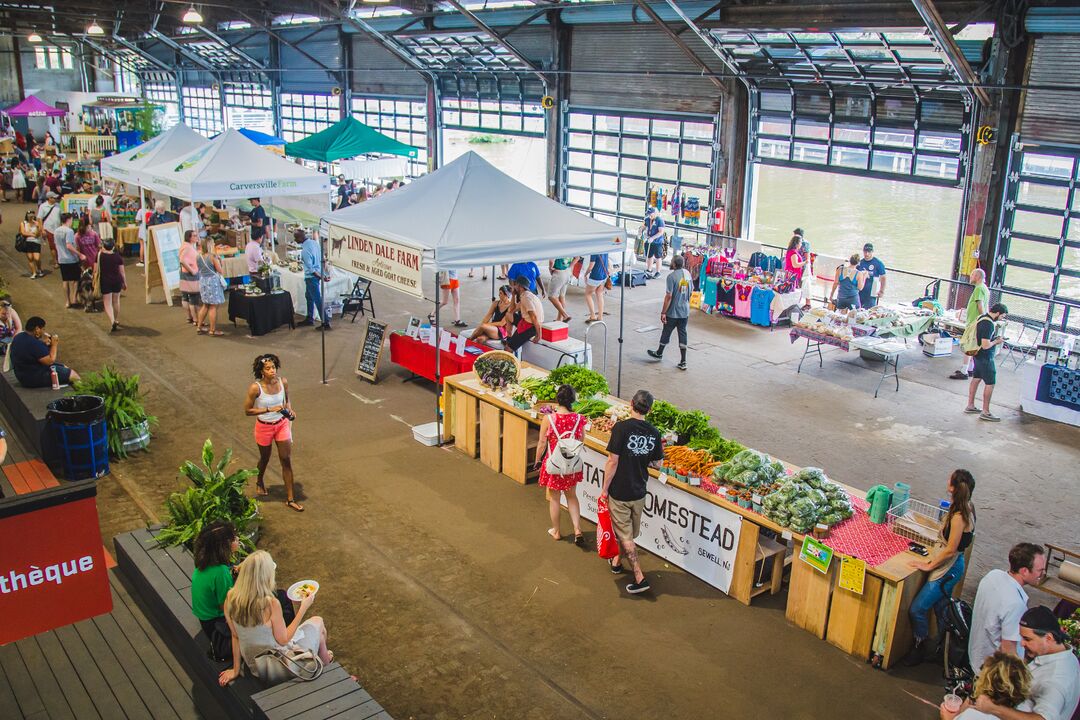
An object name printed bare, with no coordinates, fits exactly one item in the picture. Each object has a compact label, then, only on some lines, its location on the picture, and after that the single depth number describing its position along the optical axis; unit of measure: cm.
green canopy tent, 1981
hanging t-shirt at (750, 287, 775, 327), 1540
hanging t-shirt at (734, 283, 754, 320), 1571
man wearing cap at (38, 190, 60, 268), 1856
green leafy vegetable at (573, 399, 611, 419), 812
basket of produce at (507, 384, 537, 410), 859
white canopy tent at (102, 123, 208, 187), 1686
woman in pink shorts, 779
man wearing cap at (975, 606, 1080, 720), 442
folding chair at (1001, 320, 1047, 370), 1375
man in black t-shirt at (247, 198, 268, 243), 1827
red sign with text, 479
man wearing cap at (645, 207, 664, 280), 1905
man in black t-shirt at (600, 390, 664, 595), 667
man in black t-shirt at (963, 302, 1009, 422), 1072
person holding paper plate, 471
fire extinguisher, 1881
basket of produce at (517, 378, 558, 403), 855
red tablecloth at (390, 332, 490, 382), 1065
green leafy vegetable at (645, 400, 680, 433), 768
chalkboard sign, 1170
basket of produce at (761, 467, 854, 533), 630
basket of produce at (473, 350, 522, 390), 912
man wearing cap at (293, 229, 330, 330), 1407
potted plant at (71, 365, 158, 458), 920
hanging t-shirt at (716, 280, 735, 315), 1602
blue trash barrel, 852
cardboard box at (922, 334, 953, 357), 1340
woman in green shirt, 499
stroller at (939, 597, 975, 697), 577
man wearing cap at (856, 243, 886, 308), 1445
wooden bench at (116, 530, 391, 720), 464
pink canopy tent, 3522
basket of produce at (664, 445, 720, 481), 700
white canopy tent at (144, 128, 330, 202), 1456
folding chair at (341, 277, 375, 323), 1520
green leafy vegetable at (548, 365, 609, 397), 865
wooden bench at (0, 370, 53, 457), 888
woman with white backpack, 718
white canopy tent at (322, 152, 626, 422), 920
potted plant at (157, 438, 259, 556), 663
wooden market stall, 595
